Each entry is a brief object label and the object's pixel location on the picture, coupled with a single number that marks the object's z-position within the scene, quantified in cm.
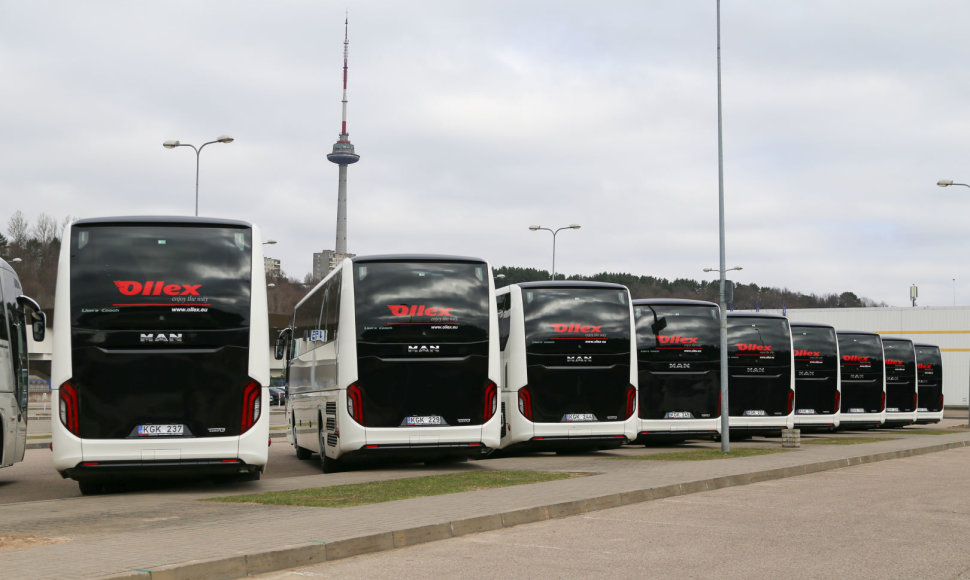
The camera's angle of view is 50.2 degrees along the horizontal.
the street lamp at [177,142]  3375
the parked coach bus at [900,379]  3612
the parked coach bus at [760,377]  2577
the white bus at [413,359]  1609
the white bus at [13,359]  1546
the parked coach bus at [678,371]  2314
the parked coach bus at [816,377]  3028
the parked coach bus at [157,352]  1289
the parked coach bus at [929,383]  3834
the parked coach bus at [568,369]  1973
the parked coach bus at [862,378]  3338
